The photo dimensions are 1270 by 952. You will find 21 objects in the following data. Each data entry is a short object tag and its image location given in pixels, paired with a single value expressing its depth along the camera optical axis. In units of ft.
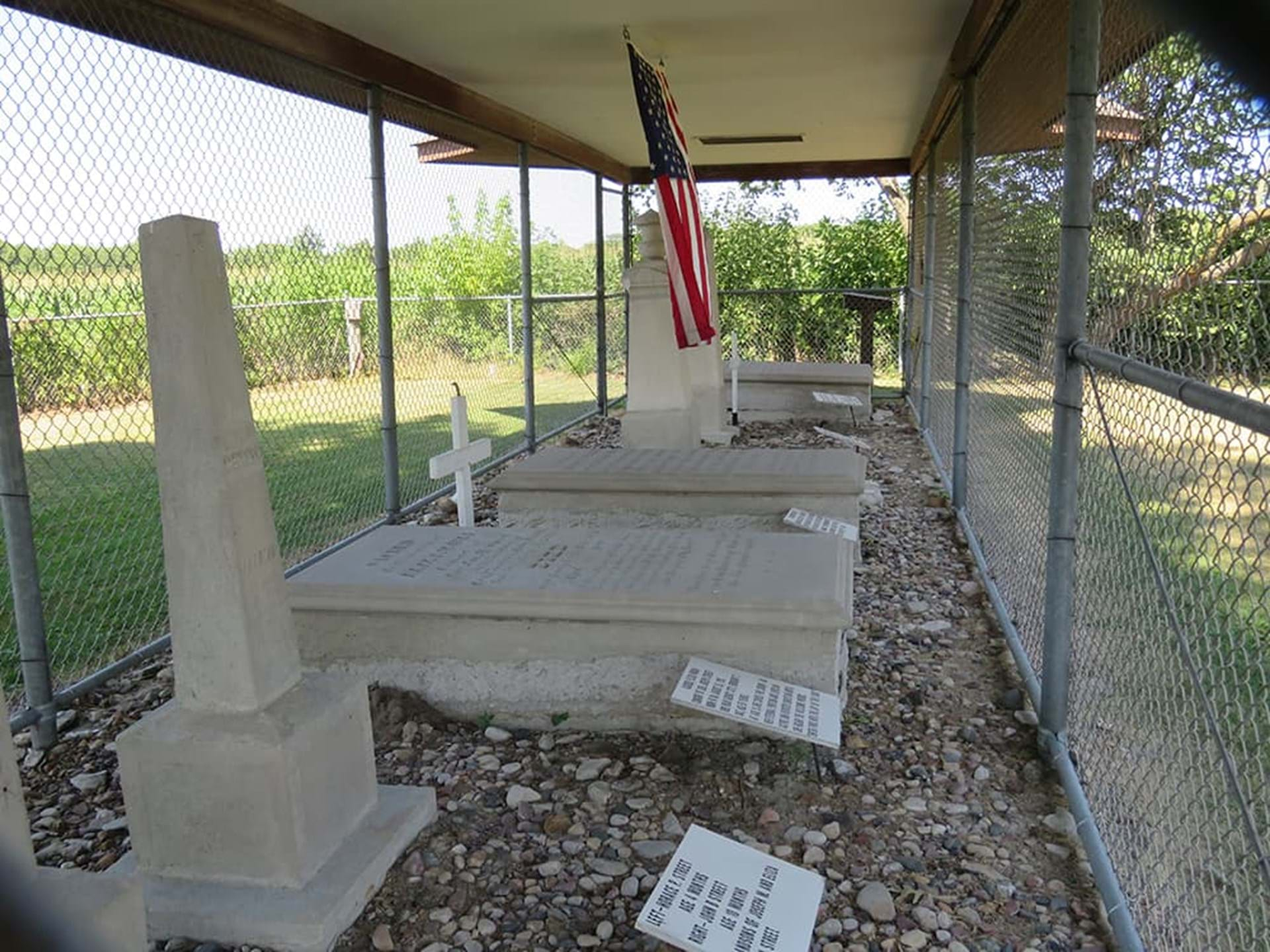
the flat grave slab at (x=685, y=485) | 18.74
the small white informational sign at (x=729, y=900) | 8.10
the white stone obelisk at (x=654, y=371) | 25.34
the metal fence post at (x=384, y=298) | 19.85
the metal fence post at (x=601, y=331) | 35.88
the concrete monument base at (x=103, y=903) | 5.56
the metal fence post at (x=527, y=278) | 27.94
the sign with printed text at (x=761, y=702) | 10.57
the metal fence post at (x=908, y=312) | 41.16
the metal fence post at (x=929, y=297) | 31.32
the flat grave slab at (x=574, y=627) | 11.81
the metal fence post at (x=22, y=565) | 11.54
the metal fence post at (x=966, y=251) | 19.52
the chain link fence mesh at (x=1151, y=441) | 7.07
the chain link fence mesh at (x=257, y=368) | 15.34
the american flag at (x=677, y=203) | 19.88
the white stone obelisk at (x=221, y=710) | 8.04
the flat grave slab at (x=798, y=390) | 35.76
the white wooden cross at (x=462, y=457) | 15.99
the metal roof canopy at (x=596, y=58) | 15.31
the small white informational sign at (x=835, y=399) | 33.68
